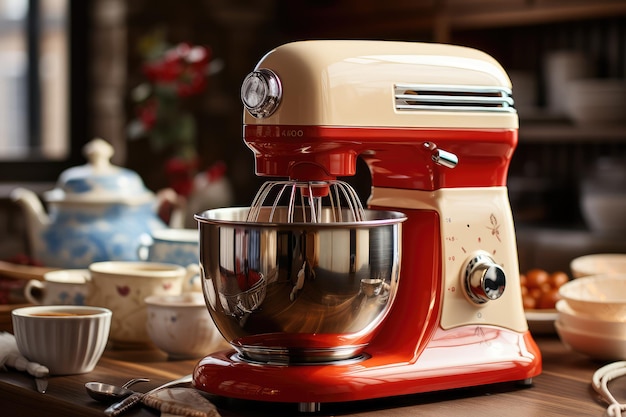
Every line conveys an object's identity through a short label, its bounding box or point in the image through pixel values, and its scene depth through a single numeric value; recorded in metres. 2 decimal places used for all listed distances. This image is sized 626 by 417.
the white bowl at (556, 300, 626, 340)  1.64
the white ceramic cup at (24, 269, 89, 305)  1.72
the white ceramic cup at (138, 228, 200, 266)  1.85
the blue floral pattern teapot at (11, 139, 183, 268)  2.02
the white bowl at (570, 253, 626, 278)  1.87
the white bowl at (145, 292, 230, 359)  1.62
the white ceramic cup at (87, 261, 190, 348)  1.69
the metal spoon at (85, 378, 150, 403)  1.45
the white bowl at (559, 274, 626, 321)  1.69
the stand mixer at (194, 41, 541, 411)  1.43
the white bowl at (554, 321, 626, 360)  1.64
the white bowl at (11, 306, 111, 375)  1.54
